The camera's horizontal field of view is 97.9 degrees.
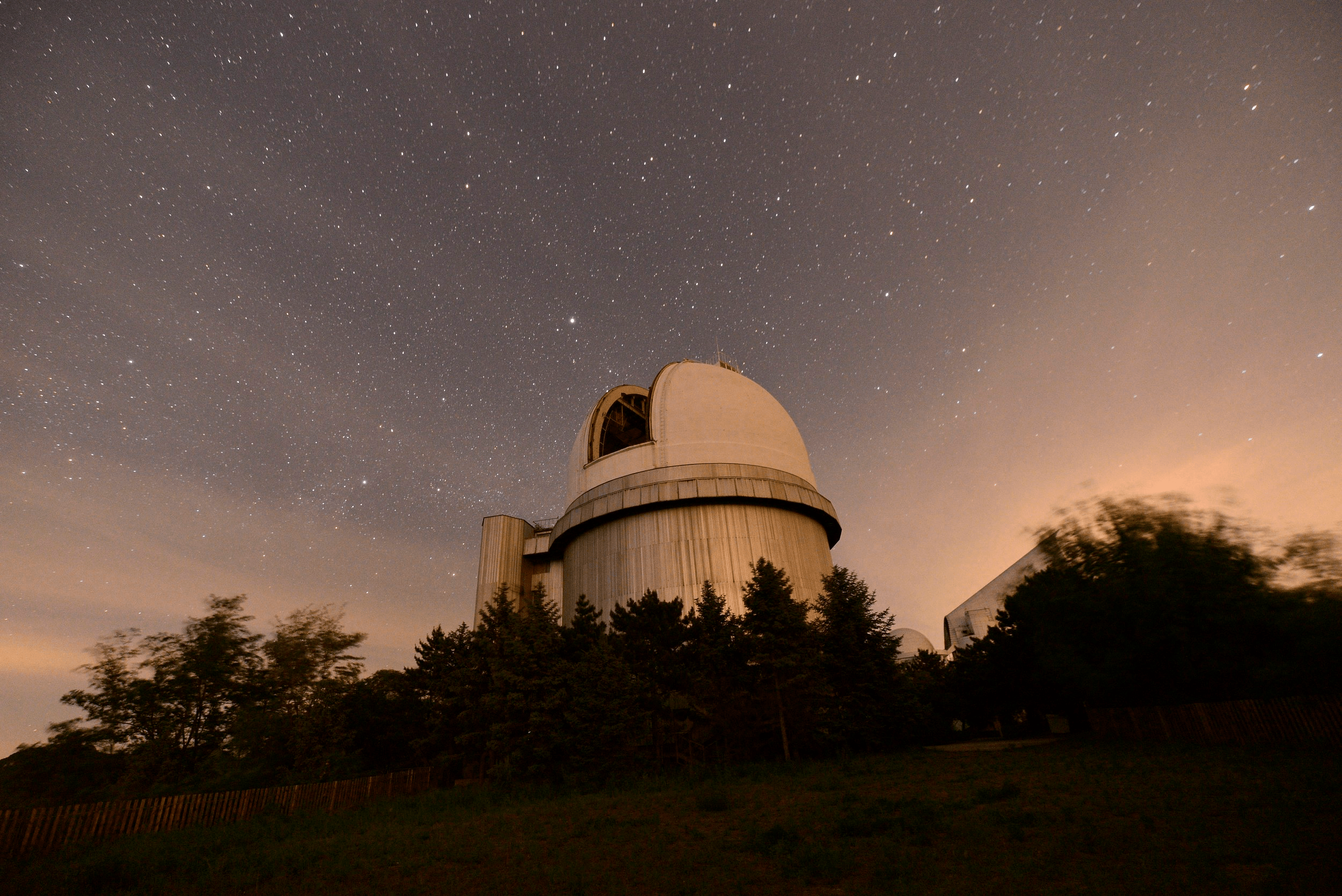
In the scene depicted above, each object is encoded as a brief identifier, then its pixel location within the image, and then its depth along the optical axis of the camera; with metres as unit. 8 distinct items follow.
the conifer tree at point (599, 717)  16.81
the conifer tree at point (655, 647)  19.94
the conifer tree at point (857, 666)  20.39
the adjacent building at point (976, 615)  59.97
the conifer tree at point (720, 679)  20.14
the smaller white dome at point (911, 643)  55.19
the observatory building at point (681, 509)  30.20
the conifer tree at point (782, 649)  19.73
